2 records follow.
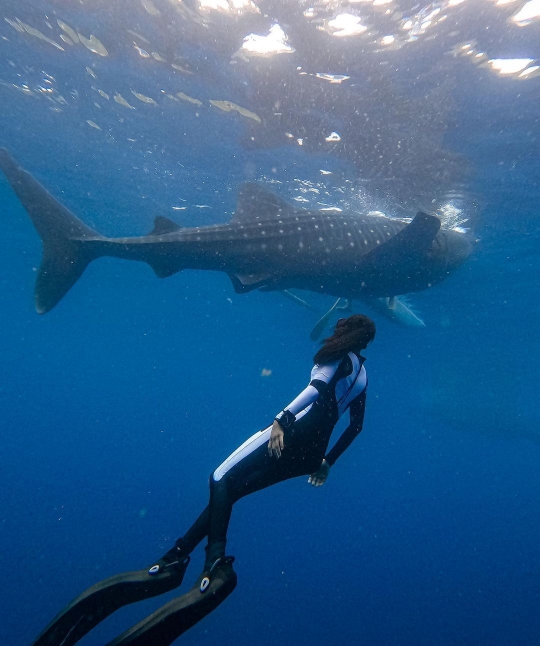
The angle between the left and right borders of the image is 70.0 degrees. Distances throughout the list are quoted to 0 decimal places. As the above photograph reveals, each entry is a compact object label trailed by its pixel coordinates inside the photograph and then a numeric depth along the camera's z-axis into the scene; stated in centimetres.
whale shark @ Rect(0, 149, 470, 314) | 656
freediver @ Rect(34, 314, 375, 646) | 341
